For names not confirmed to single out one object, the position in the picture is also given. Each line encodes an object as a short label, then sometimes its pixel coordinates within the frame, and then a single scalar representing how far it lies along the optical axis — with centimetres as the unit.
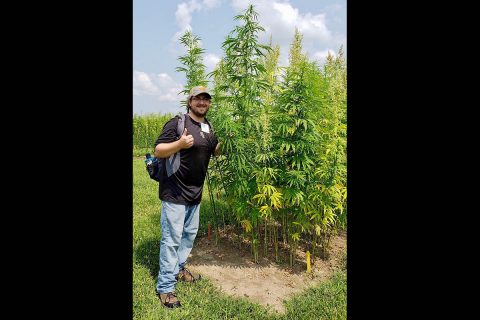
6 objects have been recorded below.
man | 294
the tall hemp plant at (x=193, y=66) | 403
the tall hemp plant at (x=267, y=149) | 338
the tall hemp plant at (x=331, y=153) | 351
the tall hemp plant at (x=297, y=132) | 338
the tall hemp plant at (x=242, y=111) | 340
